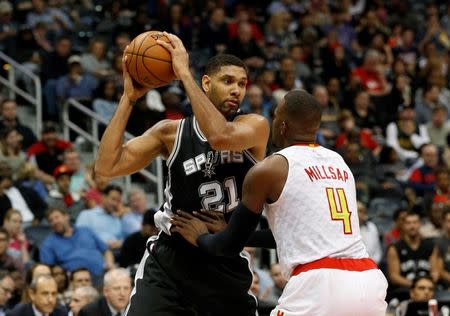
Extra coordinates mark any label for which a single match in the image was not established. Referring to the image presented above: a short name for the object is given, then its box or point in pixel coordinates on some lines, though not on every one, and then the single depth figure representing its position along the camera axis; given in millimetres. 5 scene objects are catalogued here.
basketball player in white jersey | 5016
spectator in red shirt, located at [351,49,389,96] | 17812
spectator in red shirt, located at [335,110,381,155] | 15070
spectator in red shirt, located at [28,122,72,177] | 13164
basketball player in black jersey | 5867
